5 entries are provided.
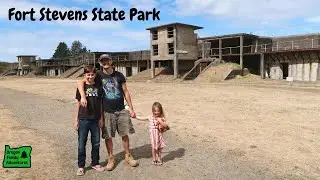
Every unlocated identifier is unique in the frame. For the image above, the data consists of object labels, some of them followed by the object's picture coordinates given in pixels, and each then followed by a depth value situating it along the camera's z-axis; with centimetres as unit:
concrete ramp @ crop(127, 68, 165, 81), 3229
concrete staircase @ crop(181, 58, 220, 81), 2772
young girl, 502
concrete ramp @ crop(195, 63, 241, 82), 2461
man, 473
